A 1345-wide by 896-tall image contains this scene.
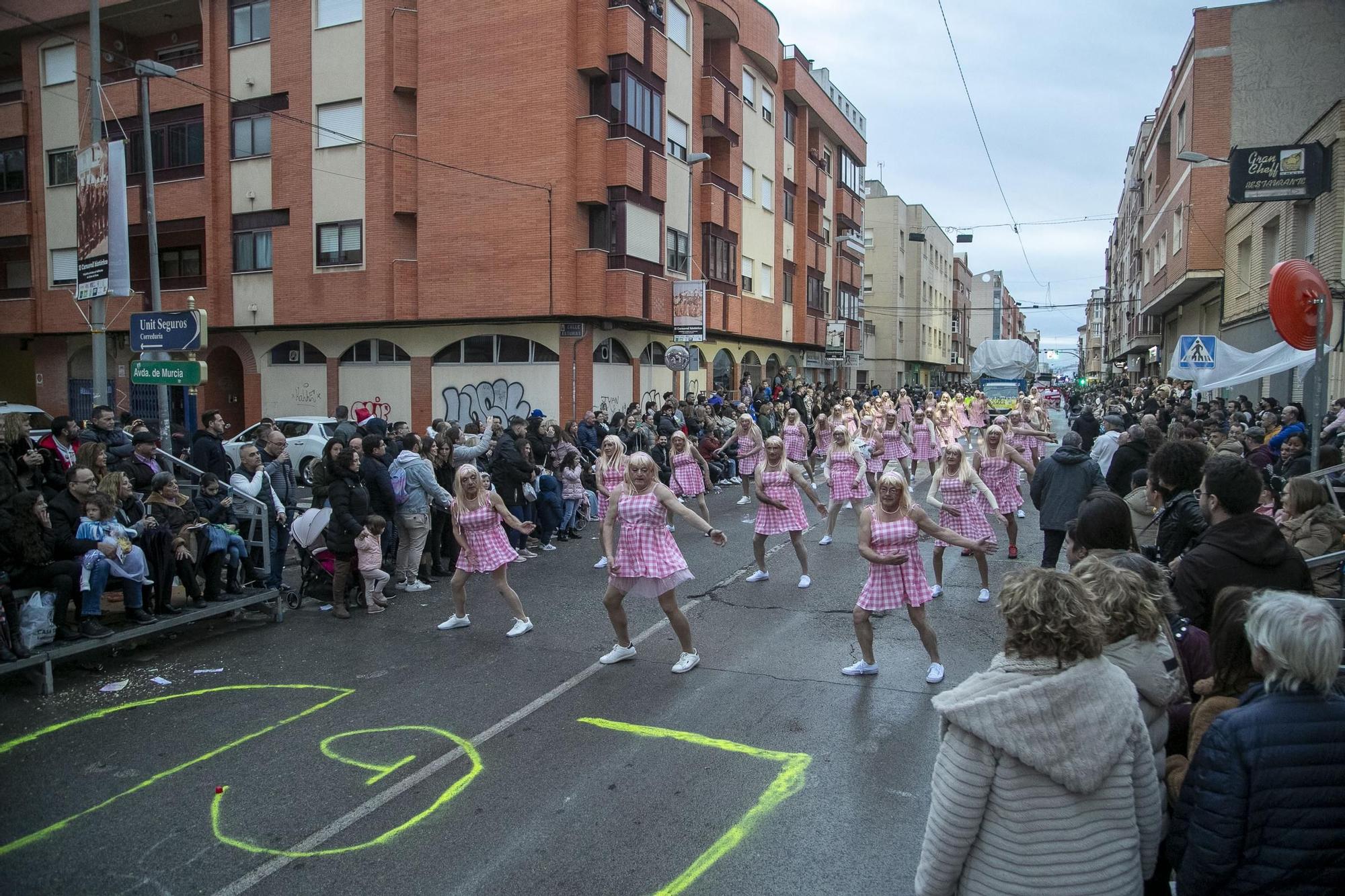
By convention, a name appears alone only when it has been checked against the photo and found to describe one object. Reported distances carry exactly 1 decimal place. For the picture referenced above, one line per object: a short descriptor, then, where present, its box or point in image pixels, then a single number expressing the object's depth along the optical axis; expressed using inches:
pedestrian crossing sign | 604.3
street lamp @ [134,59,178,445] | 578.2
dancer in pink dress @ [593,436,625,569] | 432.5
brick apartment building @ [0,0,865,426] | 900.0
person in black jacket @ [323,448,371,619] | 364.2
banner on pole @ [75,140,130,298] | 490.6
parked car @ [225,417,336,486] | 762.2
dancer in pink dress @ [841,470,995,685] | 268.1
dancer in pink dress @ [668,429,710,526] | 546.0
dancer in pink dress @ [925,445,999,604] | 377.7
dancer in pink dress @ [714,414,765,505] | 623.2
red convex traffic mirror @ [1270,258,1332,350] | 341.7
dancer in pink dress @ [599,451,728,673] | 282.4
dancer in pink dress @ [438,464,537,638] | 335.0
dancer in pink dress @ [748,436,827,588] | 402.0
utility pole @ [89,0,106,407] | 521.3
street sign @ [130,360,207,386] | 504.4
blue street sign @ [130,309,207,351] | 506.9
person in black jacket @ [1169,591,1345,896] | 95.0
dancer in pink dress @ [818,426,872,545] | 482.0
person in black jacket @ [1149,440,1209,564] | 223.9
